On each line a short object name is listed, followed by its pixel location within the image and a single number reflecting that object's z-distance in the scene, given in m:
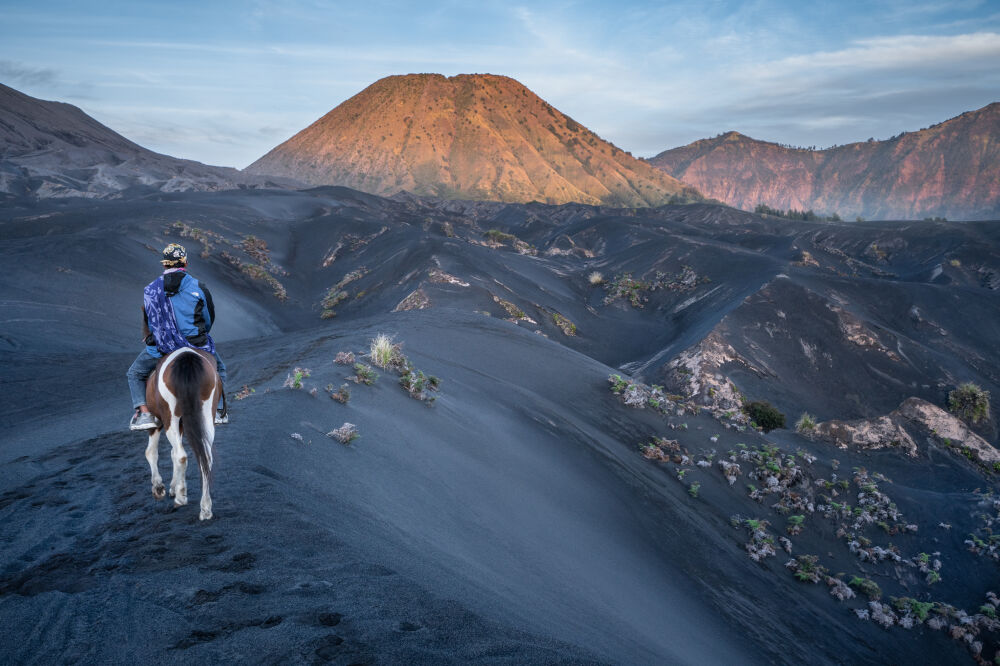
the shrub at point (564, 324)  24.52
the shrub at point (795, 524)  9.90
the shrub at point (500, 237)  47.53
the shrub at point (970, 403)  17.48
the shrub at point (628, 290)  31.73
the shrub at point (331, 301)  24.02
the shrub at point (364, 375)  8.33
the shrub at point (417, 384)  8.70
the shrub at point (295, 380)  7.29
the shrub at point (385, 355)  9.23
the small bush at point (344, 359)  8.91
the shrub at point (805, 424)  15.10
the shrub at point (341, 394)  7.39
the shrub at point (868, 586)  8.45
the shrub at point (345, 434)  6.26
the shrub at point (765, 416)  16.05
